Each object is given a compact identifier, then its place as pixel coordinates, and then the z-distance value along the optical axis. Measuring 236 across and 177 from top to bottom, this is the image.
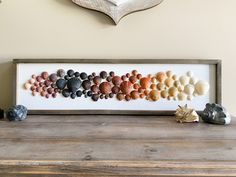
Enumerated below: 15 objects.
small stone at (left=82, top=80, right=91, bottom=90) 1.00
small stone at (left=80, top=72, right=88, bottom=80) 1.01
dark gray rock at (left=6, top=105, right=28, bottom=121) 0.91
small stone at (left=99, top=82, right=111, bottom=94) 1.00
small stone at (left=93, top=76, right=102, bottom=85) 1.01
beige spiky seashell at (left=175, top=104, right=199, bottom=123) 0.90
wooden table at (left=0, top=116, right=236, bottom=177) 0.54
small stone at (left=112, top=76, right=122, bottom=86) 1.01
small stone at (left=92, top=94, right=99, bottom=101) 1.01
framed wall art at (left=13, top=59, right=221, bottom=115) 1.00
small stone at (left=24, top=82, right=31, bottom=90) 1.01
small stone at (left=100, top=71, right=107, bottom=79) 1.01
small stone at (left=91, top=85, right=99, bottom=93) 1.01
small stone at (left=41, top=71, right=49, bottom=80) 1.01
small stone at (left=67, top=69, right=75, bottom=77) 1.01
